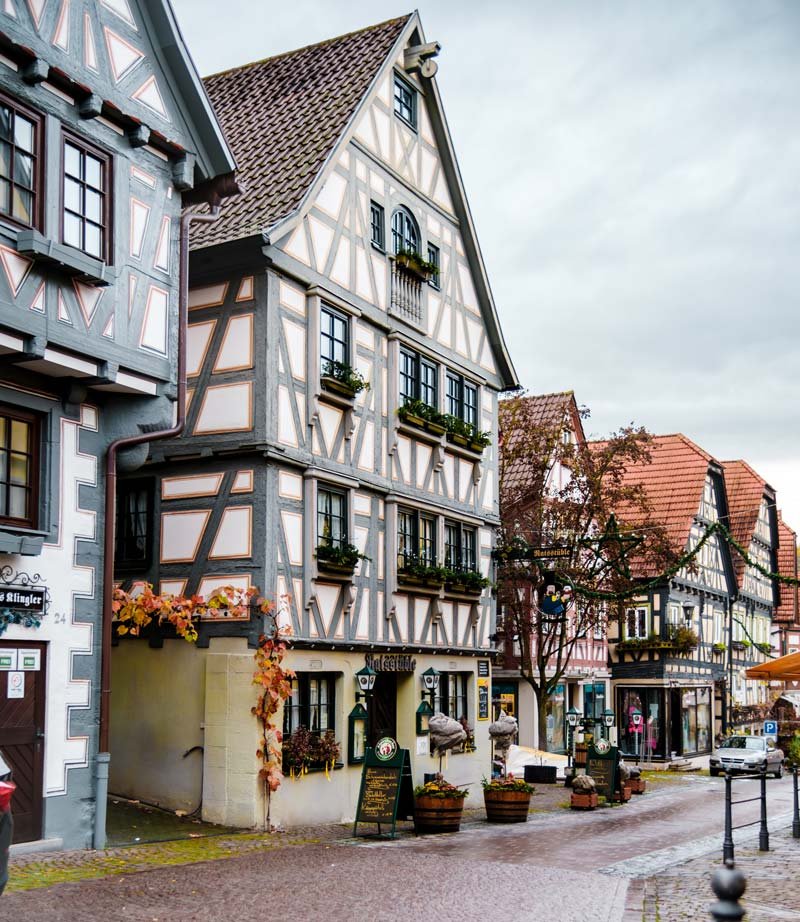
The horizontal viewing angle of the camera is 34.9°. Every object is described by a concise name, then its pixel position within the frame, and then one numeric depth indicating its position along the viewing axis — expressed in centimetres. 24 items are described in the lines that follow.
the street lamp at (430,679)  2414
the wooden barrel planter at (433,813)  1912
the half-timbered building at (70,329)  1423
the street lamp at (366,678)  2138
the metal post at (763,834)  1712
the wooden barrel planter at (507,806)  2156
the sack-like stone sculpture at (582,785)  2502
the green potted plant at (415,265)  2400
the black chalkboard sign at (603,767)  2638
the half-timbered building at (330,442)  1964
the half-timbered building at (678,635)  5075
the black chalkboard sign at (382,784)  1791
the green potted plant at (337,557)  2066
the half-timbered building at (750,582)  6169
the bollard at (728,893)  371
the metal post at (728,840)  1454
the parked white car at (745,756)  4306
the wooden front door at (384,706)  2364
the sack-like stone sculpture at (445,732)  2284
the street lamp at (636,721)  4906
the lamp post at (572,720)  3273
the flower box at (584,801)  2503
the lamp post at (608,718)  3186
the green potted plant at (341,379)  2117
